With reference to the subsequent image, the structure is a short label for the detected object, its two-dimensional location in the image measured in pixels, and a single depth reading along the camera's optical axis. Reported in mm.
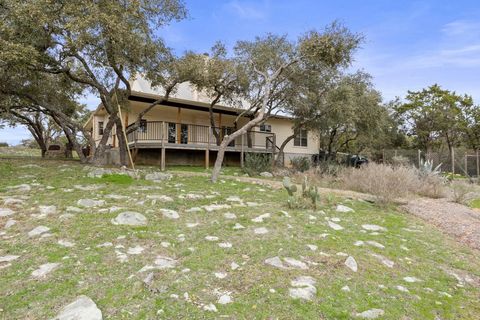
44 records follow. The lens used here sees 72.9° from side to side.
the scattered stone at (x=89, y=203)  5860
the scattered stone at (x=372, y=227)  5566
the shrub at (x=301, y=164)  15117
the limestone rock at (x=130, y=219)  5020
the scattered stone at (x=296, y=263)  3833
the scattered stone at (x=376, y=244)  4691
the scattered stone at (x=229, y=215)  5686
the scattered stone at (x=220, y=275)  3514
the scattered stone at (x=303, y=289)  3221
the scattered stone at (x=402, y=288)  3500
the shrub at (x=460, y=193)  9086
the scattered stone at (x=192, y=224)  5094
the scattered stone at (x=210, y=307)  2924
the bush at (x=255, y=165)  13144
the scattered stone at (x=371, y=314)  2973
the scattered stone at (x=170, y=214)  5514
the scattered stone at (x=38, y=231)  4438
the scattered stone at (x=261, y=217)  5527
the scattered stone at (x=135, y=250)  4008
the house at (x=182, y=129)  15595
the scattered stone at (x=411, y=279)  3734
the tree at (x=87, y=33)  8656
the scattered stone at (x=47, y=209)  5367
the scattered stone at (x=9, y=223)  4726
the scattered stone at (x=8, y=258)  3689
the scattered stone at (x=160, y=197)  6584
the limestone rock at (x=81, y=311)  2734
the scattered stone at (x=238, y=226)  5072
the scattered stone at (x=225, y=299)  3060
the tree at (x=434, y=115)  26734
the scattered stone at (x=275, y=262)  3807
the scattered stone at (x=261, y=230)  4919
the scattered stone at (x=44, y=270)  3385
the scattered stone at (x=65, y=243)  4111
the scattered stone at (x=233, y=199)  7016
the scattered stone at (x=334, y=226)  5379
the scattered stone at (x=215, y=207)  6124
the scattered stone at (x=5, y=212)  5191
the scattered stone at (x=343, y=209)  6616
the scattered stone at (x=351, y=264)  3887
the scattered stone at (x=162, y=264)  3621
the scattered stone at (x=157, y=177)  9477
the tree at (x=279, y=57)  10664
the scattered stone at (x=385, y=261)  4121
